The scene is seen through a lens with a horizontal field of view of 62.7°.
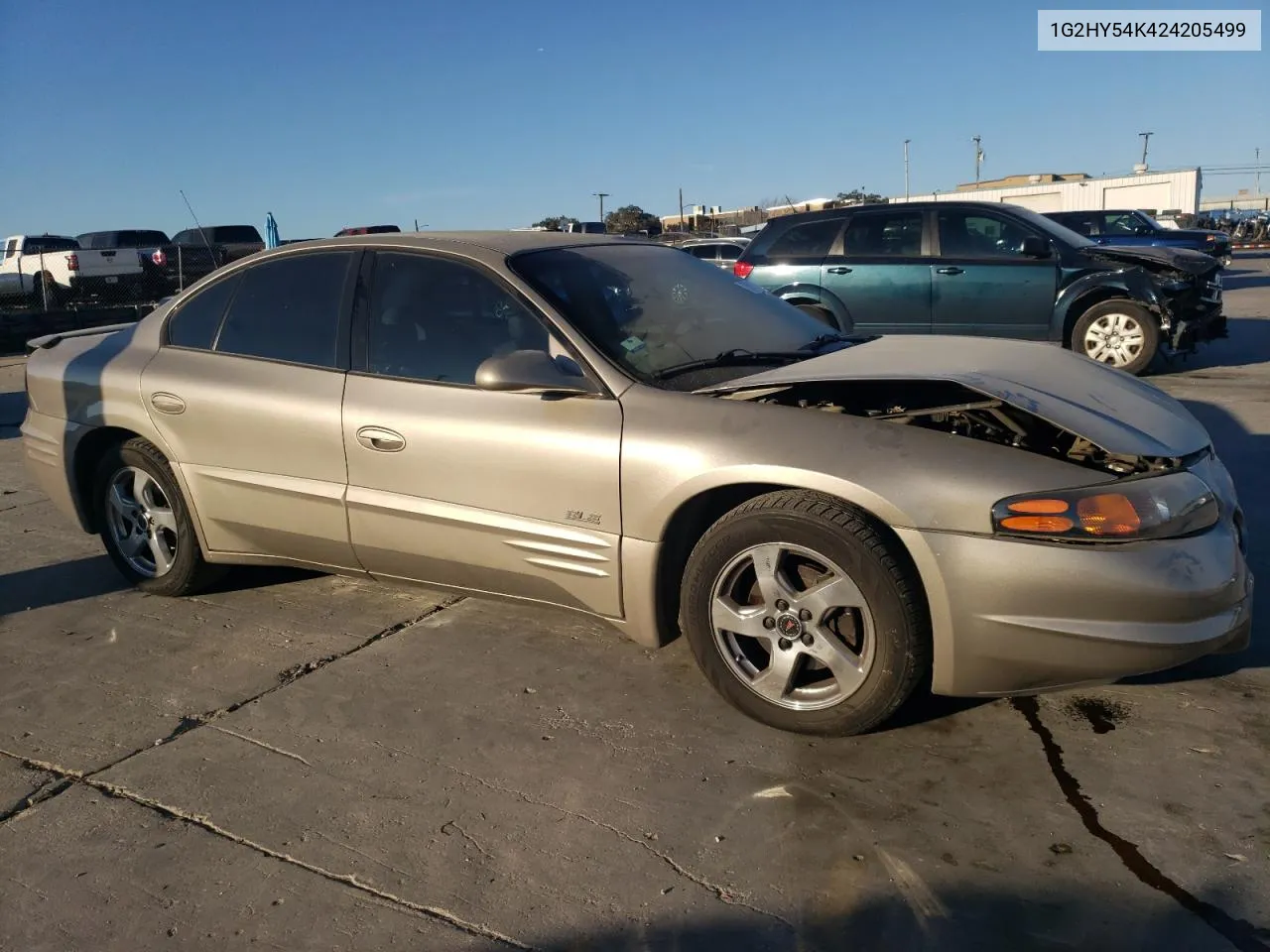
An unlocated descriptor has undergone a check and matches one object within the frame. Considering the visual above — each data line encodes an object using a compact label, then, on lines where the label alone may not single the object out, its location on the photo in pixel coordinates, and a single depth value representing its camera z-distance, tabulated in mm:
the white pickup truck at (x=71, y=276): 19719
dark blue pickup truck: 19703
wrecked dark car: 9492
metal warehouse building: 47594
